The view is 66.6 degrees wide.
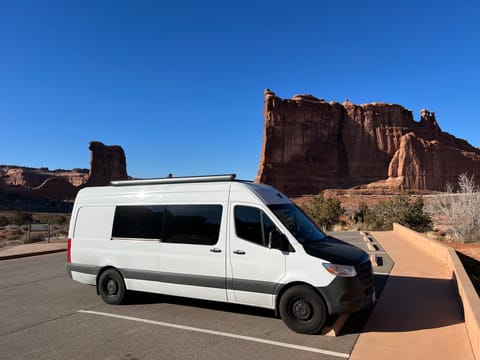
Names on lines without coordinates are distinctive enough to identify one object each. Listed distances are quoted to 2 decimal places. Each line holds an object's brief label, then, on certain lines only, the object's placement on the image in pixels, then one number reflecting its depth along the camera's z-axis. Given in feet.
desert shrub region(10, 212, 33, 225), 134.21
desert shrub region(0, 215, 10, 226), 130.62
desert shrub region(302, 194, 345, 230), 90.27
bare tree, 54.56
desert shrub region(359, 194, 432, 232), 75.05
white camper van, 17.26
